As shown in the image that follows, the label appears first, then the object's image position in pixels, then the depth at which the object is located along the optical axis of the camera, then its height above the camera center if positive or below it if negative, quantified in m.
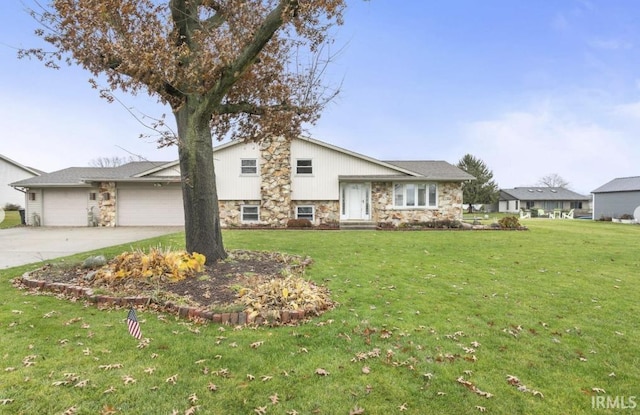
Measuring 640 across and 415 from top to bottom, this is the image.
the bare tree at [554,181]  72.94 +5.40
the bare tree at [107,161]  59.44 +9.03
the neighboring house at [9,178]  29.81 +3.14
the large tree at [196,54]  6.45 +3.24
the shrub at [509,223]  18.03 -0.93
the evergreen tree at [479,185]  38.81 +2.47
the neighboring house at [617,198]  27.23 +0.56
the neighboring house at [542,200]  49.16 +0.81
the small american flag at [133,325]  3.46 -1.18
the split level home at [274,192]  18.78 +1.04
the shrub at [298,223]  18.08 -0.78
